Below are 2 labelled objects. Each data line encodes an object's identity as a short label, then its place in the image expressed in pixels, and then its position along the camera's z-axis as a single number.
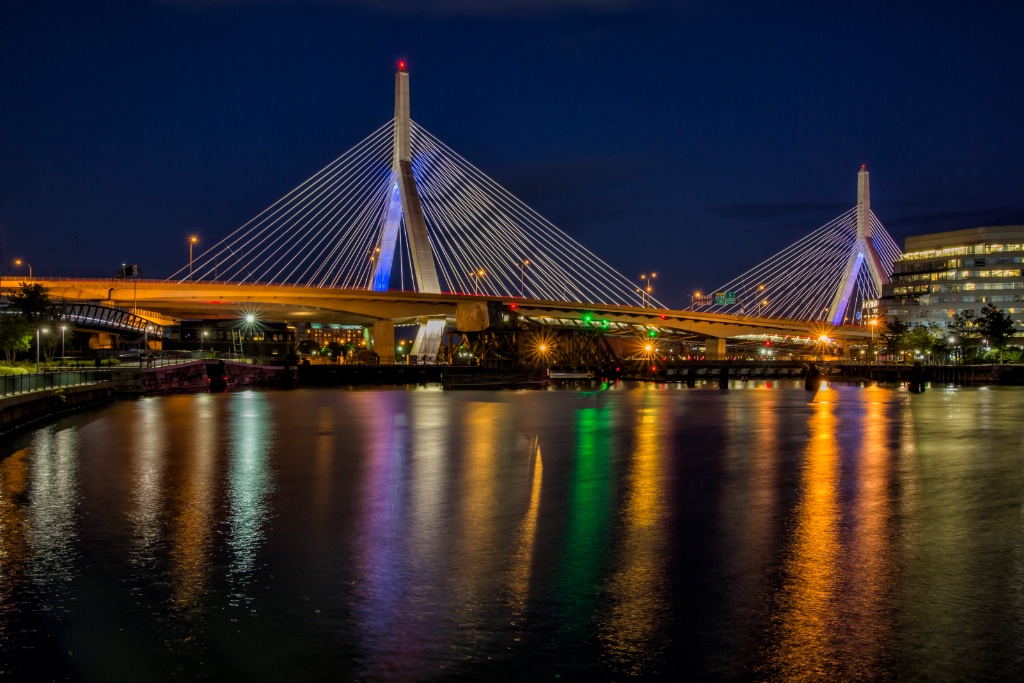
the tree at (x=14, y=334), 54.94
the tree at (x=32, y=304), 64.38
